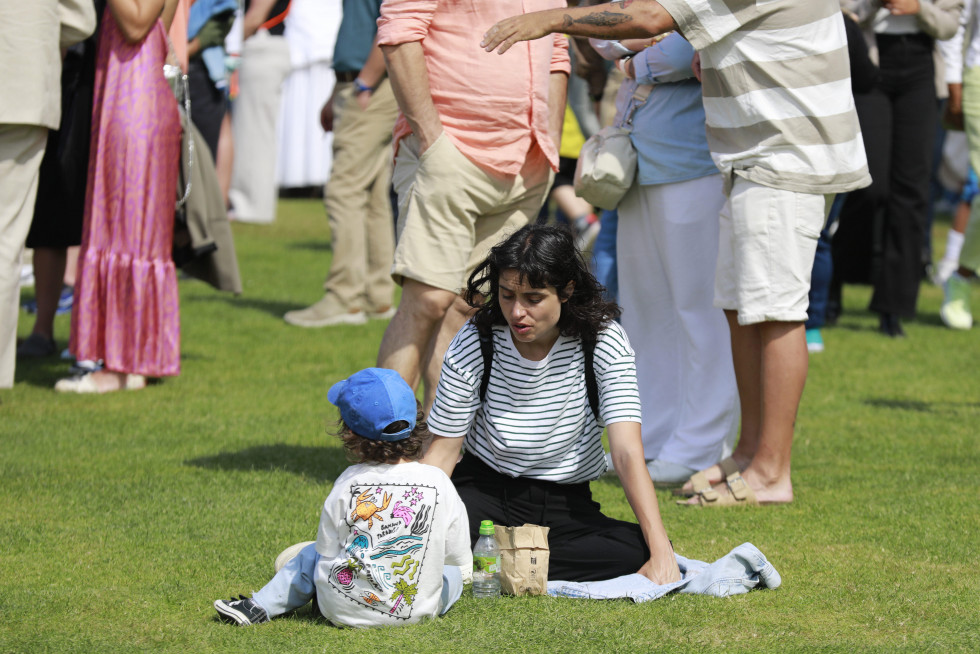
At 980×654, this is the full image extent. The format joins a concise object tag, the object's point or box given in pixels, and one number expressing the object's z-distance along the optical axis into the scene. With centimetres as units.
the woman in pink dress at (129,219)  1200
